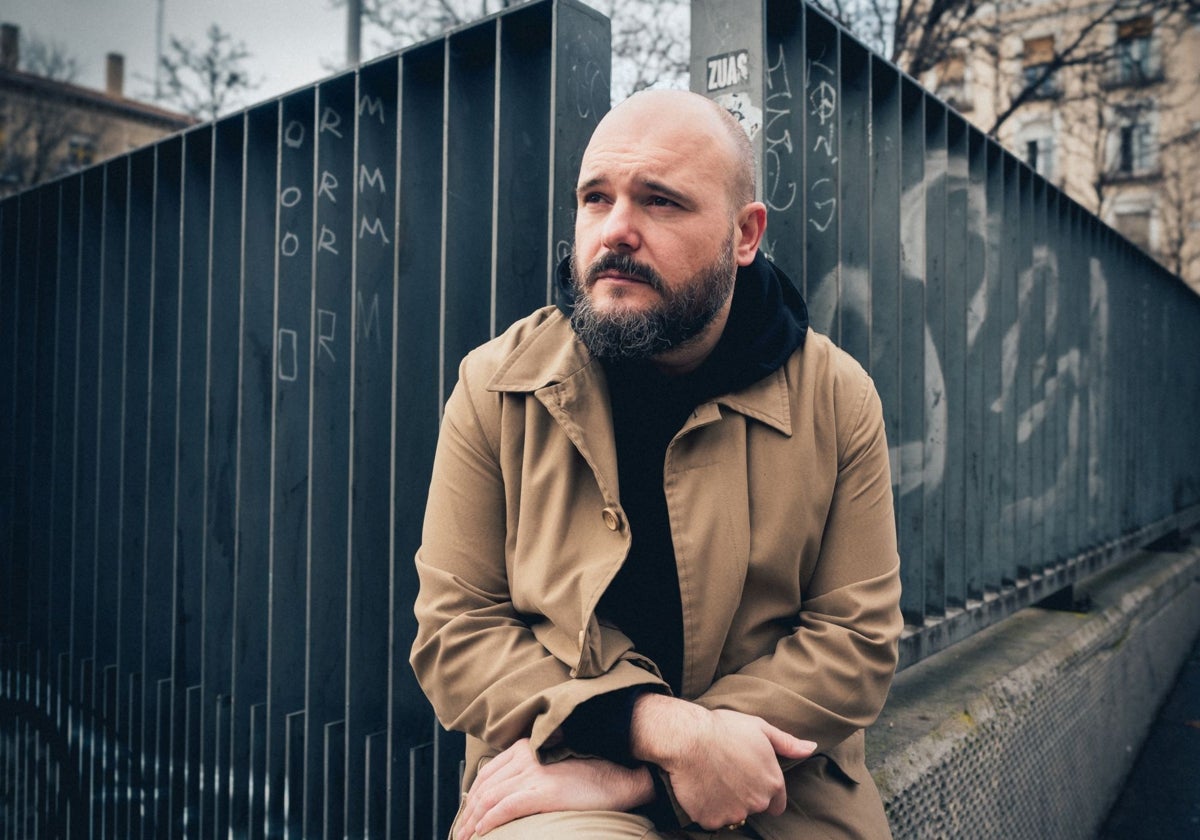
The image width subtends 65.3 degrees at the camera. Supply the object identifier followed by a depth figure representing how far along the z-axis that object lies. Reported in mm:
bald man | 1707
